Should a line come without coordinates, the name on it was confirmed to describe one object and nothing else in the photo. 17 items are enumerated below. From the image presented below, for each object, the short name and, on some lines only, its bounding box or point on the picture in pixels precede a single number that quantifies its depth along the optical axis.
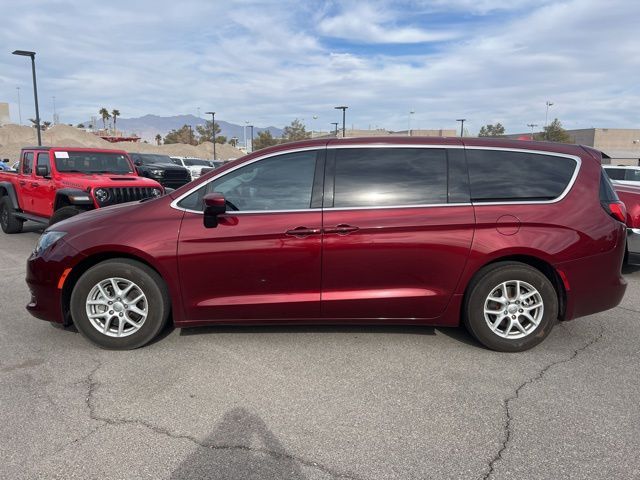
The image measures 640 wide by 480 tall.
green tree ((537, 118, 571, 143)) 53.16
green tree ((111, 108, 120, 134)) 105.88
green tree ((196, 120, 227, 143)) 93.94
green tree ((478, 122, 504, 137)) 72.69
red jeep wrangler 7.66
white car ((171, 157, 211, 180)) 30.13
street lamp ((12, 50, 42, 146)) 18.80
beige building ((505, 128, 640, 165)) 68.38
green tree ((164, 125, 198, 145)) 95.81
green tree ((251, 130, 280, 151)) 78.58
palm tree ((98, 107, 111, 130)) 106.10
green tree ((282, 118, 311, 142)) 73.05
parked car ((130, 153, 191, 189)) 15.35
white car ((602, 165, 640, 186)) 12.53
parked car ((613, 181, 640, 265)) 6.02
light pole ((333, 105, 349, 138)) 36.88
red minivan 3.72
